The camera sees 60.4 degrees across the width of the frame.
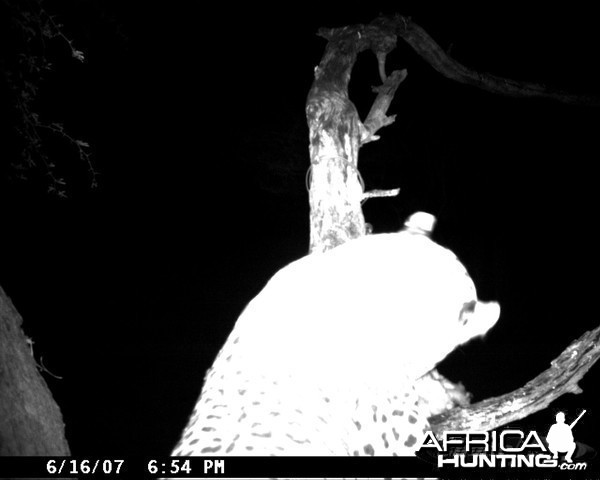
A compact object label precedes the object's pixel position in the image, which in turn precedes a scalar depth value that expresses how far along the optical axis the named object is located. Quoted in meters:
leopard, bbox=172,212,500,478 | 1.40
